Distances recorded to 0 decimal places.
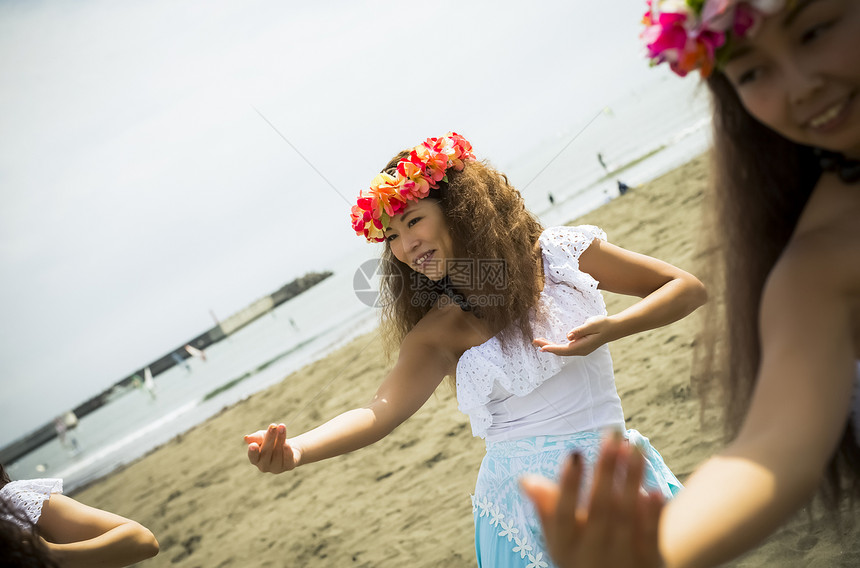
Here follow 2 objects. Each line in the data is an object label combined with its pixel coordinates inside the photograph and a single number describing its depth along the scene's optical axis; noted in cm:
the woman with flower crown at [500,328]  260
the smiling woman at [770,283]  89
